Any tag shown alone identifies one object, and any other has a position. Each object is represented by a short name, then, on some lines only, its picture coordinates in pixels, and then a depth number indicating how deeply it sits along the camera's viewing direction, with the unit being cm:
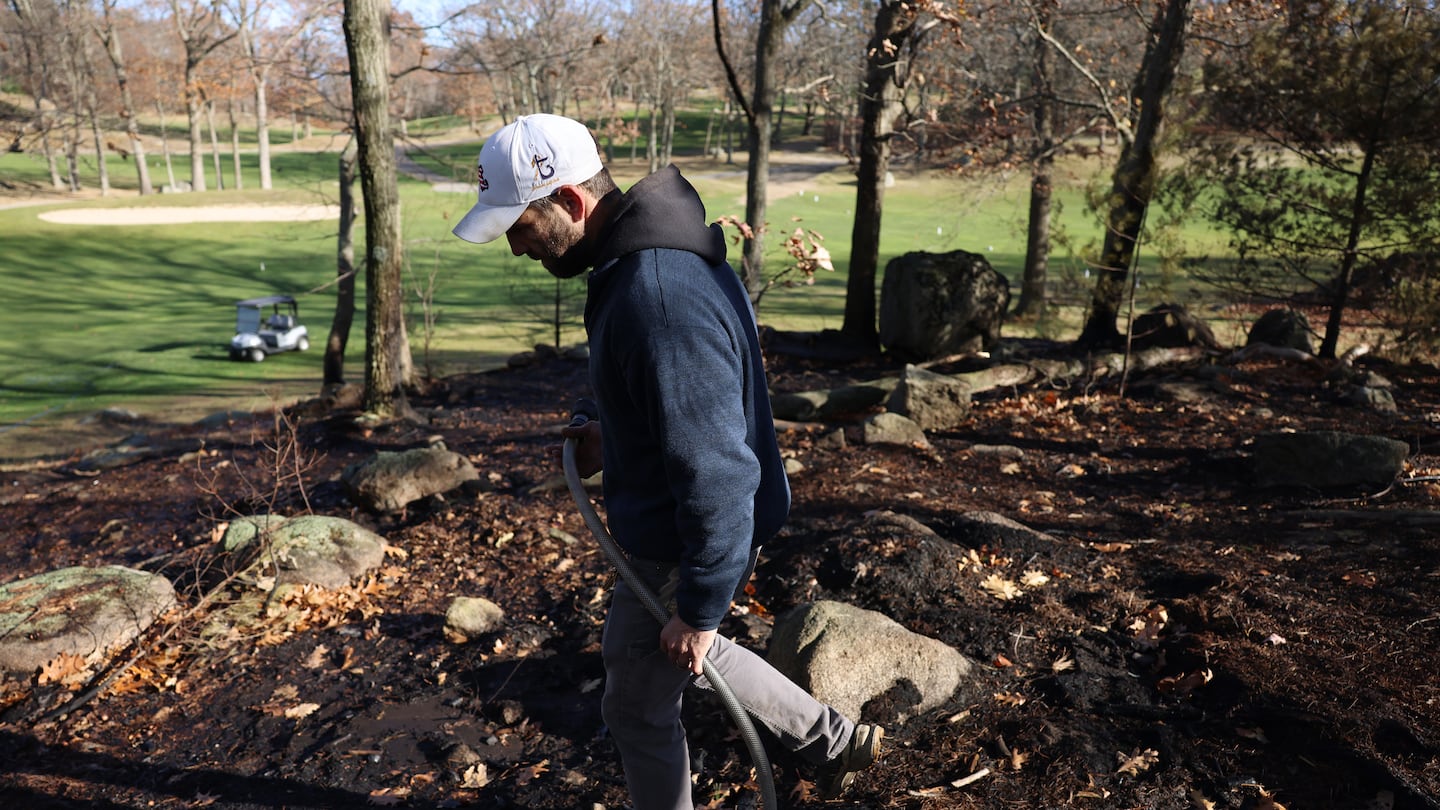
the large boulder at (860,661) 371
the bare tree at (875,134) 1188
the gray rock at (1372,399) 832
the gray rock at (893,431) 784
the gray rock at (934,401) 842
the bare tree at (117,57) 3850
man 225
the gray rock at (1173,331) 1118
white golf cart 1903
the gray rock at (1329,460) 585
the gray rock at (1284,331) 1085
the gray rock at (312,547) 543
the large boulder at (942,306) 1259
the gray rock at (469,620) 479
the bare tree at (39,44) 2686
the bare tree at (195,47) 3603
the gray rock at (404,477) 675
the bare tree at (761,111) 1273
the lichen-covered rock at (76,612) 466
